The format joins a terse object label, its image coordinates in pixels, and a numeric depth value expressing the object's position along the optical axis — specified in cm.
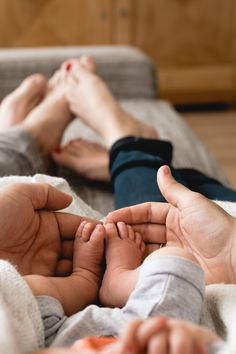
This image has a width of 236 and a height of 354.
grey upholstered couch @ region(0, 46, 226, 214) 146
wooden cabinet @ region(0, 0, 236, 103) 277
